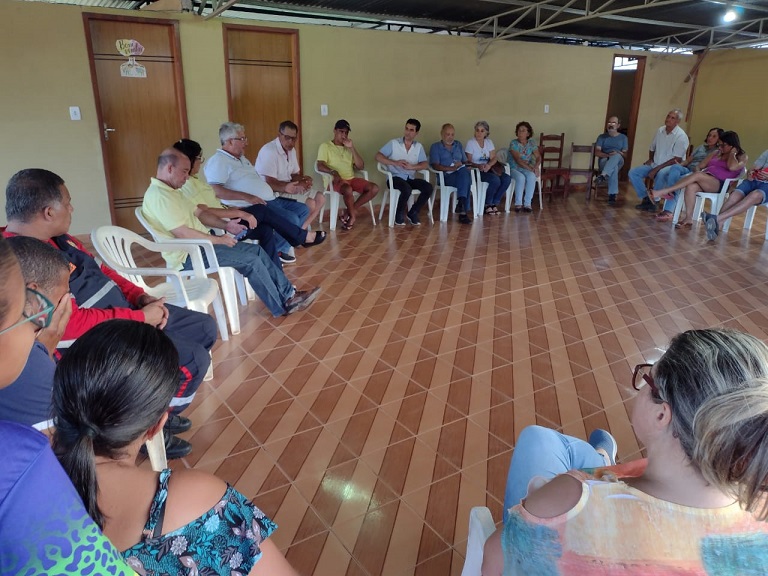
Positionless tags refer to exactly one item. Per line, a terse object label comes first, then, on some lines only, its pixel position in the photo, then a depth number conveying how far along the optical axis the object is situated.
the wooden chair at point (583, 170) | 8.05
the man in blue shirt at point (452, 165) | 6.43
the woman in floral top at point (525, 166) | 7.12
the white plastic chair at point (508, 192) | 7.05
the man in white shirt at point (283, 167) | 4.60
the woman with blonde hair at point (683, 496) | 0.74
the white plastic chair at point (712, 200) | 6.00
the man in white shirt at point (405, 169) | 6.18
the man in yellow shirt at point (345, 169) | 5.84
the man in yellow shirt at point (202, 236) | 2.88
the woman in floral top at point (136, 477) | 0.83
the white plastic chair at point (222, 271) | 2.93
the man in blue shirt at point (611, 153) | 7.74
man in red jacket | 1.88
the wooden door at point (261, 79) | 5.85
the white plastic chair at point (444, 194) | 6.47
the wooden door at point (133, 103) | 5.22
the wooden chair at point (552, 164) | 7.91
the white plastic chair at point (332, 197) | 5.89
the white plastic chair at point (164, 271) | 2.63
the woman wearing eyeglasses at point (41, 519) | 0.48
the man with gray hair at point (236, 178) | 3.85
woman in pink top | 5.81
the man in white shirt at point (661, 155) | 6.85
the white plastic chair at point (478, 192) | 6.63
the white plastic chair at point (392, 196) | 6.12
